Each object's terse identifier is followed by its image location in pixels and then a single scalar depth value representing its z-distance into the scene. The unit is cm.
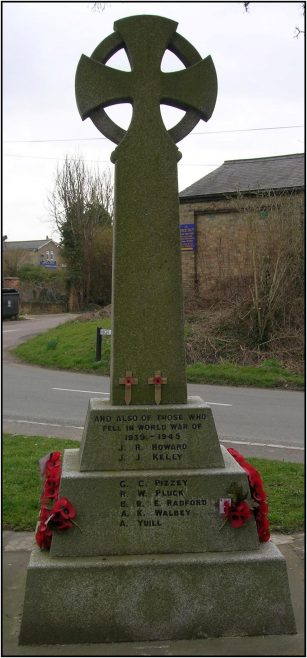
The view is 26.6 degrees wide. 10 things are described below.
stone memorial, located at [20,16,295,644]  351
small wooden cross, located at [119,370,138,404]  395
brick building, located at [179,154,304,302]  2003
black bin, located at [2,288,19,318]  3362
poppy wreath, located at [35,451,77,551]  358
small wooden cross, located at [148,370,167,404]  396
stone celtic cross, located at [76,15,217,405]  399
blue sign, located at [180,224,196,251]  2255
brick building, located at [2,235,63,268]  7380
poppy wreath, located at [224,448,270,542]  370
